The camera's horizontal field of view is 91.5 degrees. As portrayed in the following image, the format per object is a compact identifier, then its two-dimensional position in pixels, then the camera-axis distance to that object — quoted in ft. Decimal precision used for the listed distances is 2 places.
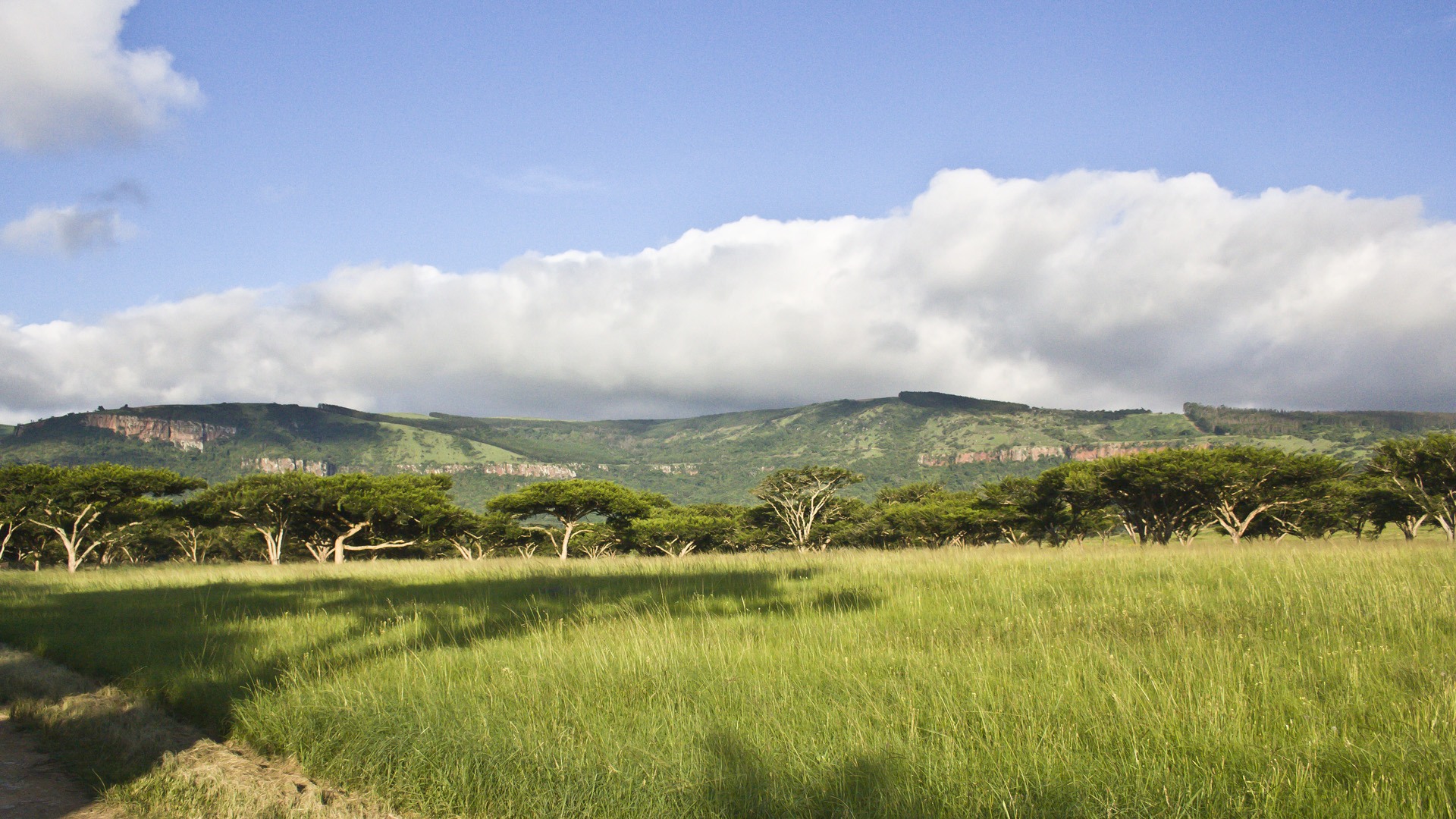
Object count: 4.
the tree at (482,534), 147.84
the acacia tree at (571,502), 144.05
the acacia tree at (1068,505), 116.98
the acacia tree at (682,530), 167.90
